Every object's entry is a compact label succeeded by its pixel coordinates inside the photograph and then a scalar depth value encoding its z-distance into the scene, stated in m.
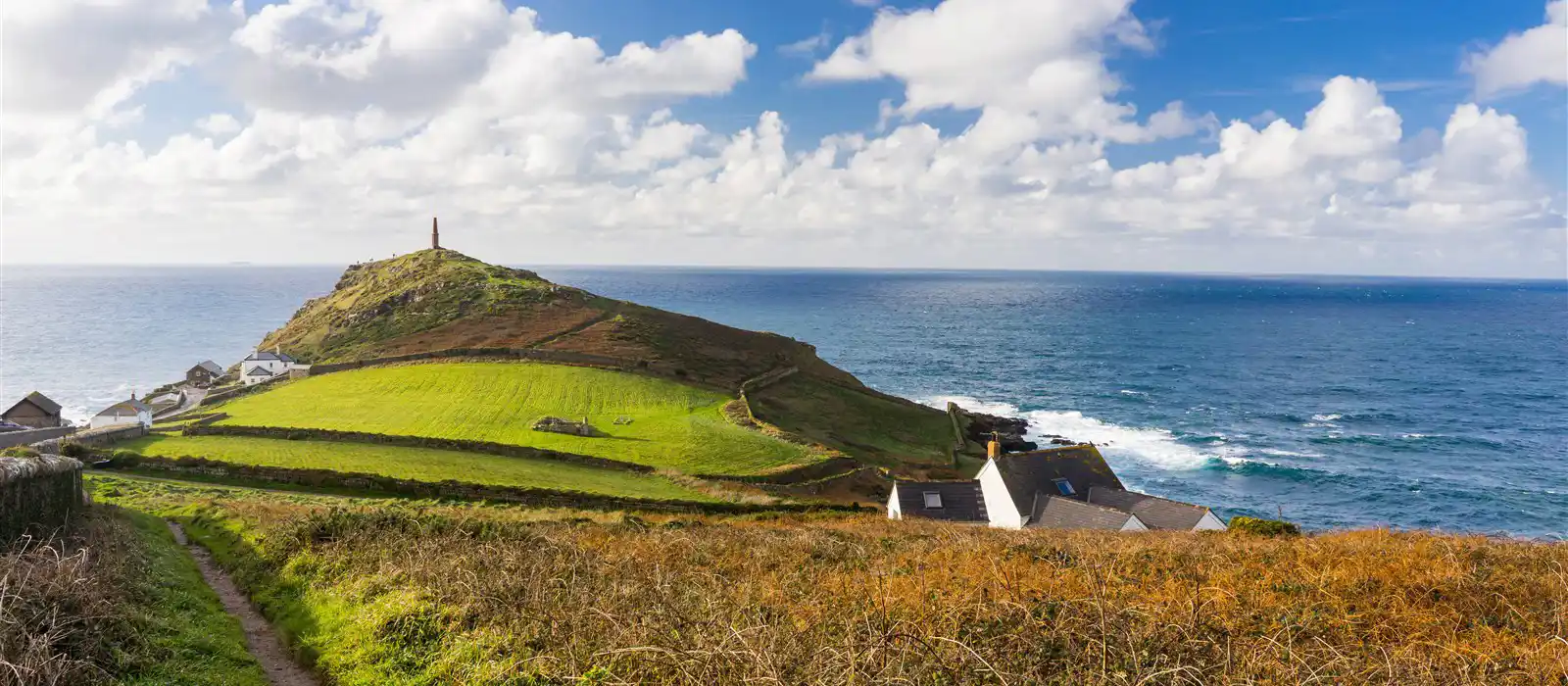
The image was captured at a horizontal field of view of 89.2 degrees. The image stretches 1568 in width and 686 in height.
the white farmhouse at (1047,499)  35.22
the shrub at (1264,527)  28.86
